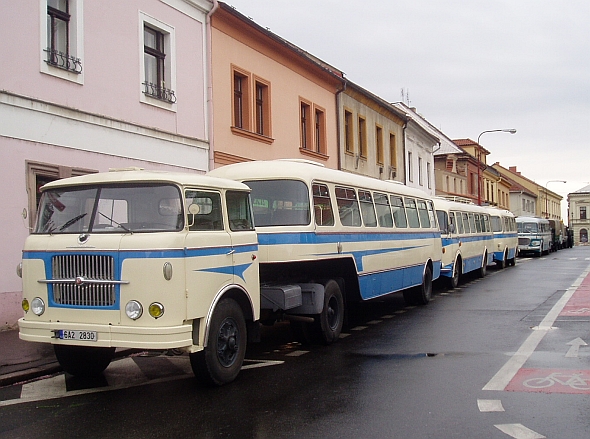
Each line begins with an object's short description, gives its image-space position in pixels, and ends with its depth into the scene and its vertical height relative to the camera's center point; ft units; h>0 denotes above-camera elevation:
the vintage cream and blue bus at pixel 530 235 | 151.64 +0.25
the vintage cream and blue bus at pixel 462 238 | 69.21 -0.01
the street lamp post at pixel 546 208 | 369.05 +15.01
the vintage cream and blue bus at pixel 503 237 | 99.76 -0.02
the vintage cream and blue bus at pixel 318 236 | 33.42 +0.25
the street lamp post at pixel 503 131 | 149.22 +22.55
